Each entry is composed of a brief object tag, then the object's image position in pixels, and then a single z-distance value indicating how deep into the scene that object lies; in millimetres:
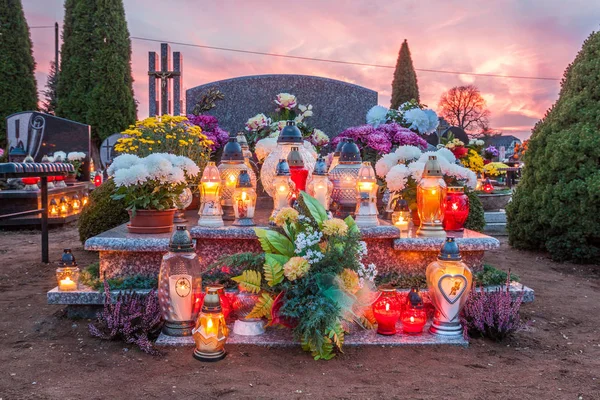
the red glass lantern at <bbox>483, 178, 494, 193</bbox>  11648
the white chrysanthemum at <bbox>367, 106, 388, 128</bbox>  7301
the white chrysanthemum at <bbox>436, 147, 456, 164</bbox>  4859
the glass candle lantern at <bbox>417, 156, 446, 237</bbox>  3957
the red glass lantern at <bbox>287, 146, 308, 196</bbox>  4473
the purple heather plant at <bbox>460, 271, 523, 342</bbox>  3486
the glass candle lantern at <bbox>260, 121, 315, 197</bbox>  4695
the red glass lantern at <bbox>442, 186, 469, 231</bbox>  4332
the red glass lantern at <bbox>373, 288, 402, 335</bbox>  3420
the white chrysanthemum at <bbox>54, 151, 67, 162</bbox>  11459
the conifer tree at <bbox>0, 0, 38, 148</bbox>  18453
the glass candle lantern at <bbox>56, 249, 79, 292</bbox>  3881
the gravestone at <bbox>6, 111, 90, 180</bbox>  11898
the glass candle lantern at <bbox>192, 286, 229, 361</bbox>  3064
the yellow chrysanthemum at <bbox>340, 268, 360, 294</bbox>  3260
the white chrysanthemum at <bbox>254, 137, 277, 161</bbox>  5906
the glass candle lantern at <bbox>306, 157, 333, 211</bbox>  4238
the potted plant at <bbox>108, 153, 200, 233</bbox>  3936
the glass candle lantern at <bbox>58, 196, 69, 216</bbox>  9789
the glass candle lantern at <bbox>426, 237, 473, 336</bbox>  3404
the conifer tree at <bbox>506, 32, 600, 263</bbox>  5980
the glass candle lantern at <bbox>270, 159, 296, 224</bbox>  4062
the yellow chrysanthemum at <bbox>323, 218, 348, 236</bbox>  3338
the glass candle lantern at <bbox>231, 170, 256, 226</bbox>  4137
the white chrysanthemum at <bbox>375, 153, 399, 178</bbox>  4910
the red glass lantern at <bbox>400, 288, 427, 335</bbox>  3465
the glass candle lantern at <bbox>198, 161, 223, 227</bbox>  4082
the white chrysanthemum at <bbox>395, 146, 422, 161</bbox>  4846
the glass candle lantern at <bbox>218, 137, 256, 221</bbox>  4691
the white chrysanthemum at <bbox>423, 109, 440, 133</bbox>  7484
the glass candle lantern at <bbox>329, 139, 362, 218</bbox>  4688
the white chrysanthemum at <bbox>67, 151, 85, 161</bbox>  11883
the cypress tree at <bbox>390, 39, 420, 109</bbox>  24572
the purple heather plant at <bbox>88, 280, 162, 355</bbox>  3365
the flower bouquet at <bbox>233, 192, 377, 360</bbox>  3148
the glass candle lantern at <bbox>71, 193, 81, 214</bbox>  10453
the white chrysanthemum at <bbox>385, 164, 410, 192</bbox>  4461
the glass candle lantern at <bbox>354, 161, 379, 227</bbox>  4086
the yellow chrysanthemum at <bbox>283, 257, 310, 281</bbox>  3180
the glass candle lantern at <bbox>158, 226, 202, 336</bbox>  3318
